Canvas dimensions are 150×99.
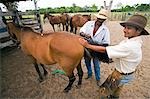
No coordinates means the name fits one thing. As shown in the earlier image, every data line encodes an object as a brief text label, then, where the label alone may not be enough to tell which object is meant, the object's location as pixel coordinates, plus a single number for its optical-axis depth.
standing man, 1.61
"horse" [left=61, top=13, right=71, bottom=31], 6.14
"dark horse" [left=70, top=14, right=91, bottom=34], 5.32
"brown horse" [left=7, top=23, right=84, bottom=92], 1.46
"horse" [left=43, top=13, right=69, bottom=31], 6.28
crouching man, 0.97
